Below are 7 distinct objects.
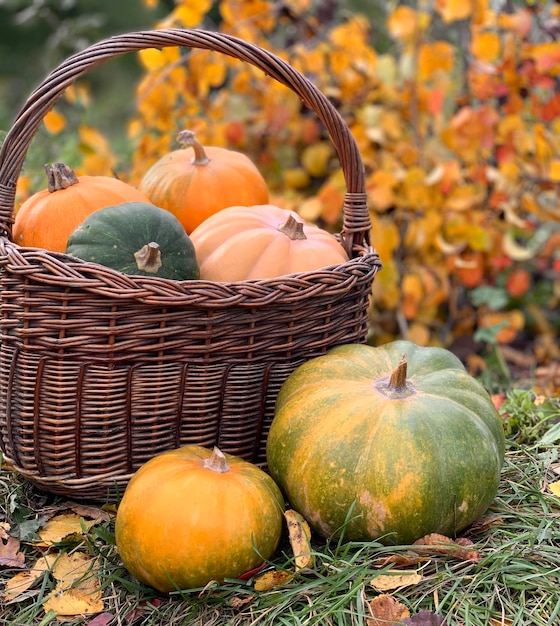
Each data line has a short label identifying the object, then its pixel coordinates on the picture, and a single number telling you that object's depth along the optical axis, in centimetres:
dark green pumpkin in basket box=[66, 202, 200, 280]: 225
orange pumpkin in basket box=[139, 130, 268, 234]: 245
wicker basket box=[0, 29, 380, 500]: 222
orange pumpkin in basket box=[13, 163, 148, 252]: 234
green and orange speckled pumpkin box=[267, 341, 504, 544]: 215
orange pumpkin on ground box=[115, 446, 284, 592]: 212
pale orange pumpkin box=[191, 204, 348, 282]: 232
